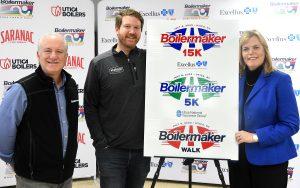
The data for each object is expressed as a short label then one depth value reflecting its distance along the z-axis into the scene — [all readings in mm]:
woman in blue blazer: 2291
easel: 2361
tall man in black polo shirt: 2410
